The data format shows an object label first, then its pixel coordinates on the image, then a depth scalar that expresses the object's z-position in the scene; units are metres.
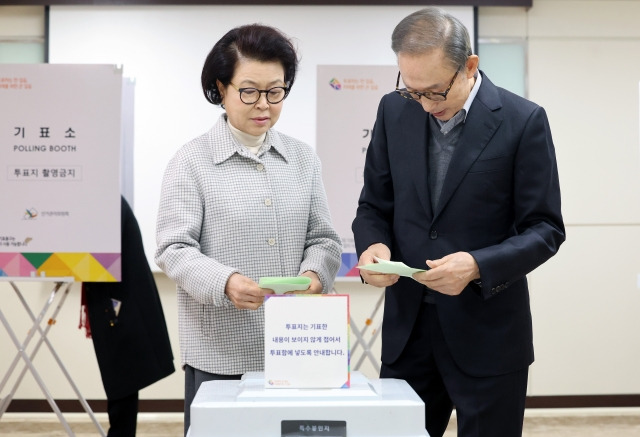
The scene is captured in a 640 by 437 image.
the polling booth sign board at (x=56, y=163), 3.66
